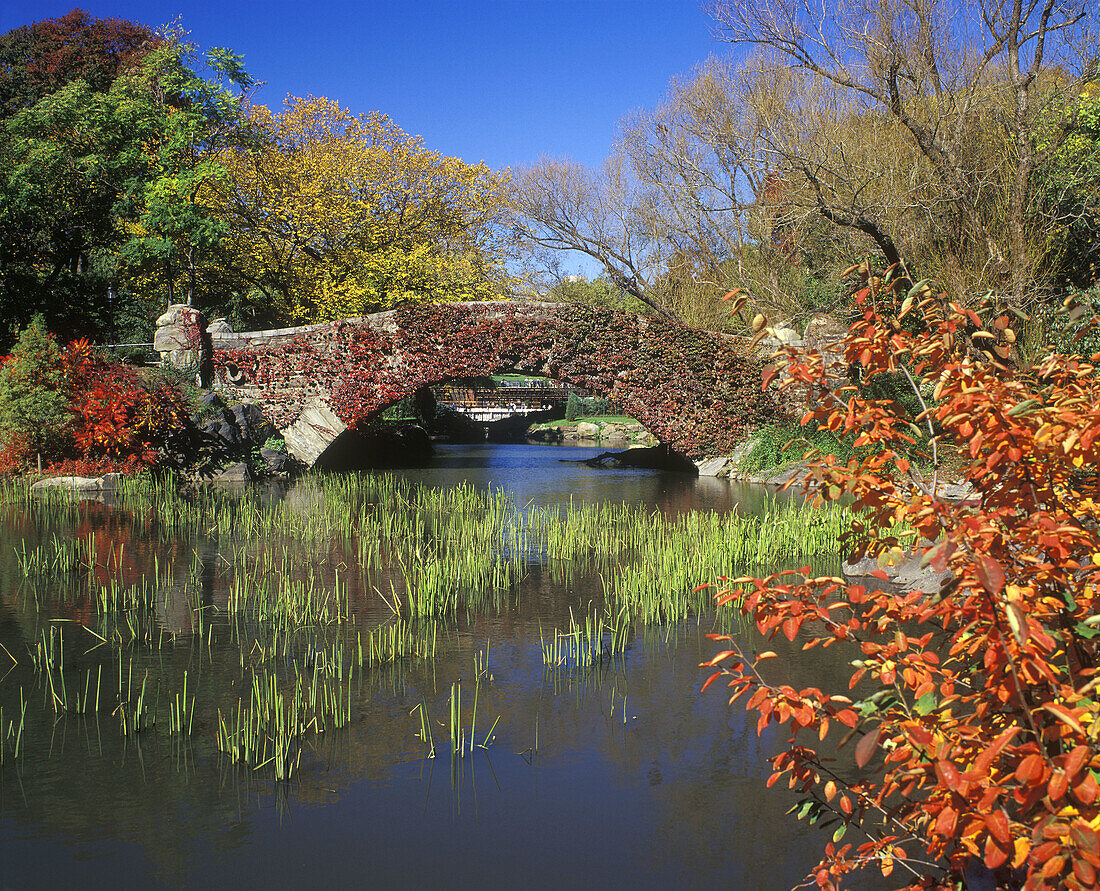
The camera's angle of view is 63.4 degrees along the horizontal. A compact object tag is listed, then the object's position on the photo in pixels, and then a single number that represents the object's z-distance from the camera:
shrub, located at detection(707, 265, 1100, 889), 1.93
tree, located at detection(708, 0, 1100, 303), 14.87
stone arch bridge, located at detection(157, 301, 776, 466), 18.33
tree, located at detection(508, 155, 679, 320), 27.83
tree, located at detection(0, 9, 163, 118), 27.75
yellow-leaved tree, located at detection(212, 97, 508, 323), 25.05
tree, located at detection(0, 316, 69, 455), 14.04
